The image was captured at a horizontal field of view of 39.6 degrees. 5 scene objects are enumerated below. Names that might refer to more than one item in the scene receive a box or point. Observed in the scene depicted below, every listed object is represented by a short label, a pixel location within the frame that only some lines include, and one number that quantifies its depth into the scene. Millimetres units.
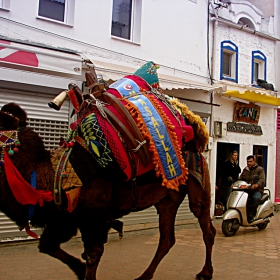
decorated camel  3209
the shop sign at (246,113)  10898
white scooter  7965
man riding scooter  8434
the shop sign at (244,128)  10766
